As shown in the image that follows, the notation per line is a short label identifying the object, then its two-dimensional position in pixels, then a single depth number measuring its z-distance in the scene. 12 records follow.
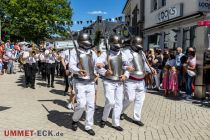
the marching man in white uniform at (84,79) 3.78
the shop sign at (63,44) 6.90
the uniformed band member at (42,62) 9.46
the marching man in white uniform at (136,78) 4.25
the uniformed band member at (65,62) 6.23
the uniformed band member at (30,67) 7.87
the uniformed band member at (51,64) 7.97
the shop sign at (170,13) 10.63
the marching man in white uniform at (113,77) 3.97
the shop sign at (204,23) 6.19
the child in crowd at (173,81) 6.74
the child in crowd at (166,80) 6.91
